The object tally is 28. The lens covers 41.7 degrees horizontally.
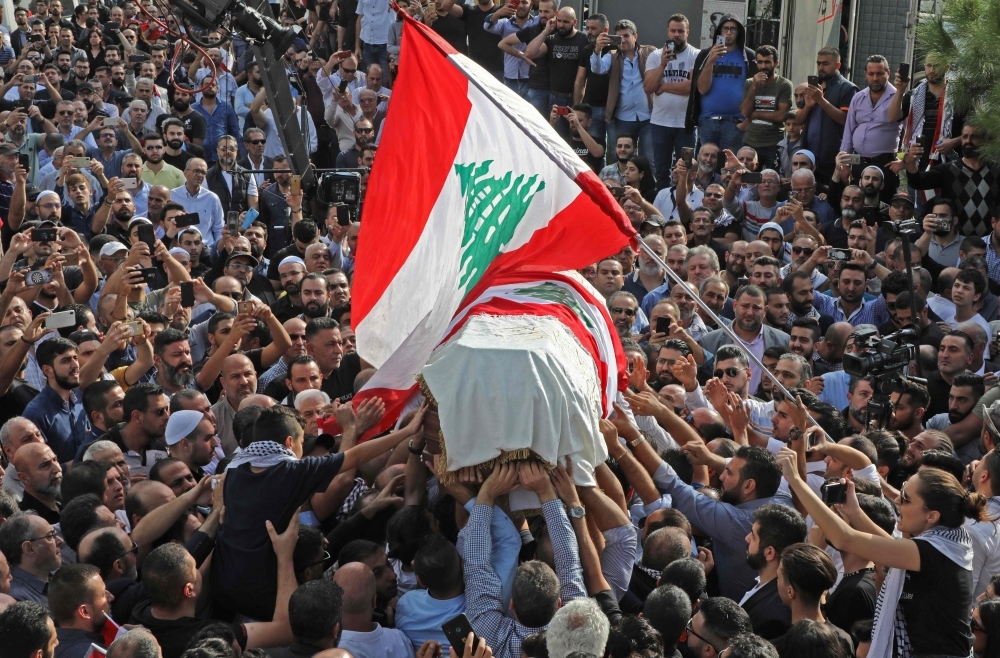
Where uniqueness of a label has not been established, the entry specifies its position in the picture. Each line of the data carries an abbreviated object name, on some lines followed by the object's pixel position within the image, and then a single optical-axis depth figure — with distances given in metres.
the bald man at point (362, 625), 4.61
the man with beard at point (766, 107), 11.96
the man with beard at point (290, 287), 8.78
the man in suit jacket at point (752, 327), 8.39
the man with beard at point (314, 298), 8.44
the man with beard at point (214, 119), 13.44
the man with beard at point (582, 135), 12.21
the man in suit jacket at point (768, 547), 4.81
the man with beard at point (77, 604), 4.46
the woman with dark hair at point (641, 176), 11.41
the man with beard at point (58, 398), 7.01
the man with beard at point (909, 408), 7.06
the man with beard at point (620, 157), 11.62
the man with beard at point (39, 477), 5.92
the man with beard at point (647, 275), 9.33
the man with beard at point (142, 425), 6.39
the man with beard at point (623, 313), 8.27
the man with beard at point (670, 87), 12.33
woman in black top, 4.50
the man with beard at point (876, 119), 11.27
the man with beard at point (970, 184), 10.29
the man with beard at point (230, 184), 11.74
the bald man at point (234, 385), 7.12
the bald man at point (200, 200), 11.08
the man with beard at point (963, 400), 7.26
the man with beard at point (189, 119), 13.37
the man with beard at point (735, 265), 9.73
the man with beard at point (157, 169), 11.79
